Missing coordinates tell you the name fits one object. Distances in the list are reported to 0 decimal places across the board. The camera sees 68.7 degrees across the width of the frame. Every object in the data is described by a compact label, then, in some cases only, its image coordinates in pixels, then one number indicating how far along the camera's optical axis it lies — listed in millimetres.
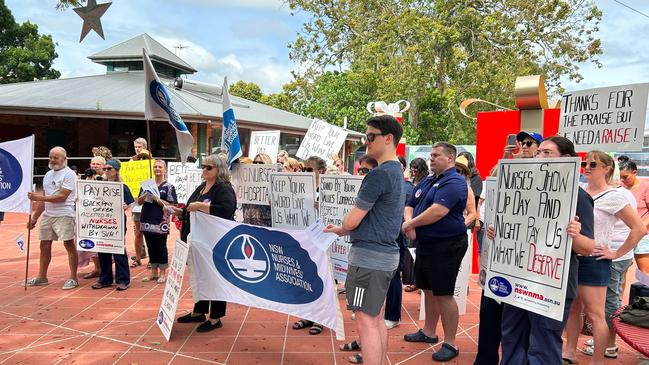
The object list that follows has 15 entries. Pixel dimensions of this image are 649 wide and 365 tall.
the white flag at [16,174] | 6293
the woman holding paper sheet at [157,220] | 6398
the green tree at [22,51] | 29938
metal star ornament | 6180
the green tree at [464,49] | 22938
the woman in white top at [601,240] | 3629
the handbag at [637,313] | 3781
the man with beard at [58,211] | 6223
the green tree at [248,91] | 52812
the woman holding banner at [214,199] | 4777
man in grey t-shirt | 3293
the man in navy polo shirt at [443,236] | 4129
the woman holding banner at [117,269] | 6438
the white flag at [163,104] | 5805
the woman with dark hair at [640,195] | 5465
